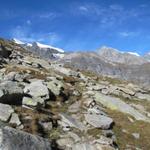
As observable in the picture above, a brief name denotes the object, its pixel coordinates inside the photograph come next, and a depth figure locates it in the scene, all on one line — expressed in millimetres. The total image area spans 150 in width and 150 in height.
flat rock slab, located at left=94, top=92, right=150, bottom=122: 17189
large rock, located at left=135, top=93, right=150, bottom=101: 23611
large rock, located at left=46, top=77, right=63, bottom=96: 17117
